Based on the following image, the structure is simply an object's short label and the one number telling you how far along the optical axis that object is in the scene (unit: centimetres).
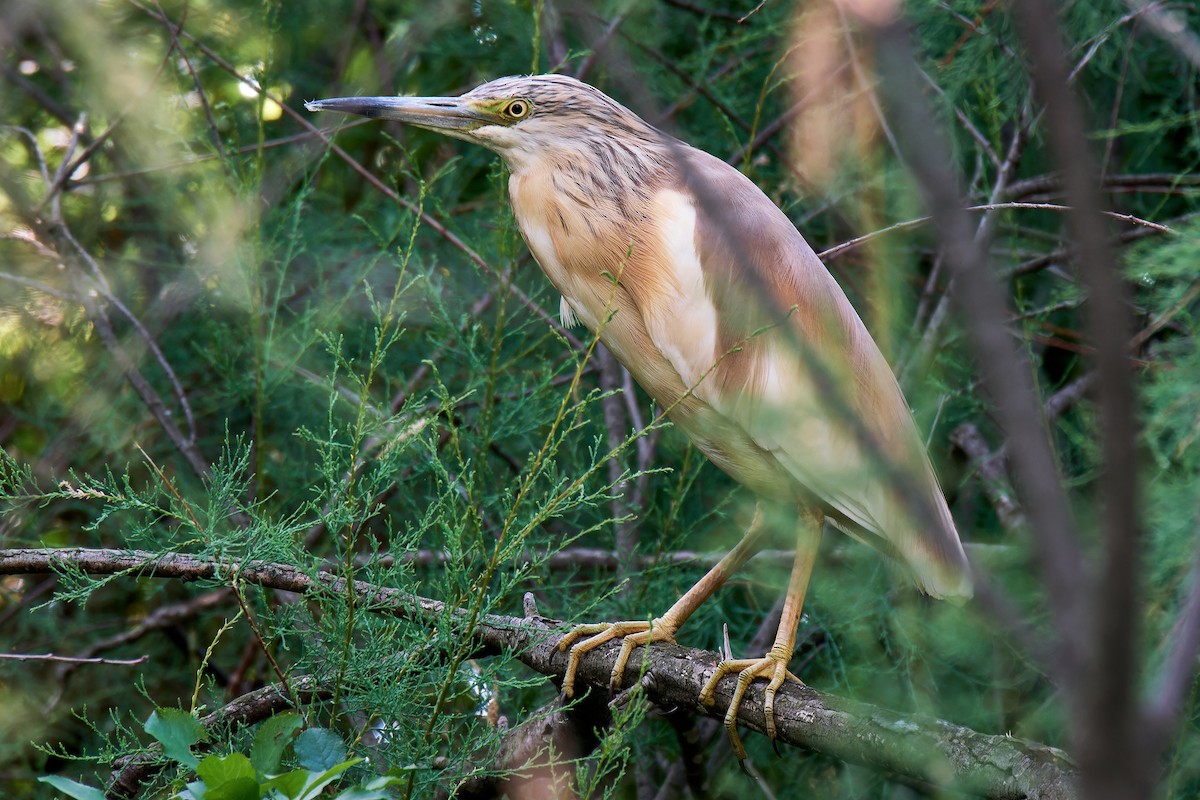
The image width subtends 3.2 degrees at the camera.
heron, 787
